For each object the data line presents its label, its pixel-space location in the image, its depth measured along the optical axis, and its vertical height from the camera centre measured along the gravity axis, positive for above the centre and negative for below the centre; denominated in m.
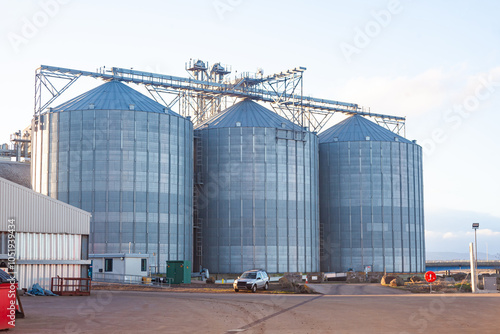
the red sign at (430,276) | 53.46 -4.40
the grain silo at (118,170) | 81.69 +6.68
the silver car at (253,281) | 57.50 -5.12
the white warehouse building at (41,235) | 49.44 -0.89
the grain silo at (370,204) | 105.56 +2.95
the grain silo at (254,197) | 92.31 +3.61
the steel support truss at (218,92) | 91.12 +20.58
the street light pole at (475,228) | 59.00 -0.55
